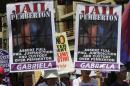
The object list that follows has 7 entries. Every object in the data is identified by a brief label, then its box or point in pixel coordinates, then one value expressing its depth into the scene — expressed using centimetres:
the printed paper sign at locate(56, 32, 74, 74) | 1446
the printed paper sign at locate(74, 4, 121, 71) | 1001
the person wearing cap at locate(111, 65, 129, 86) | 1022
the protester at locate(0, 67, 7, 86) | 916
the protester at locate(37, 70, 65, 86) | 971
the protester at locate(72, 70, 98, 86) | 984
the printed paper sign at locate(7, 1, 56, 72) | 1006
